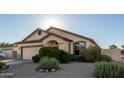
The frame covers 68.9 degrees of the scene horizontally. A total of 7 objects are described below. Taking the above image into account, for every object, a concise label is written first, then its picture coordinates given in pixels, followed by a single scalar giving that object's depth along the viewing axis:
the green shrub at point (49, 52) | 4.90
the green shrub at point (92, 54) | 5.00
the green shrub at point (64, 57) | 5.01
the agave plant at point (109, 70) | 3.81
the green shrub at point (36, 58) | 4.81
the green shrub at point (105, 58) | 4.74
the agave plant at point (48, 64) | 4.62
